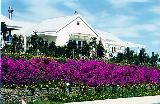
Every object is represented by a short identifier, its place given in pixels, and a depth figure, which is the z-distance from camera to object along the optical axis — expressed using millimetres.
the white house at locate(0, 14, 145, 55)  38000
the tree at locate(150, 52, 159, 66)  38538
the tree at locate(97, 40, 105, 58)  36281
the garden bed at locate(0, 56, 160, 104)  18156
